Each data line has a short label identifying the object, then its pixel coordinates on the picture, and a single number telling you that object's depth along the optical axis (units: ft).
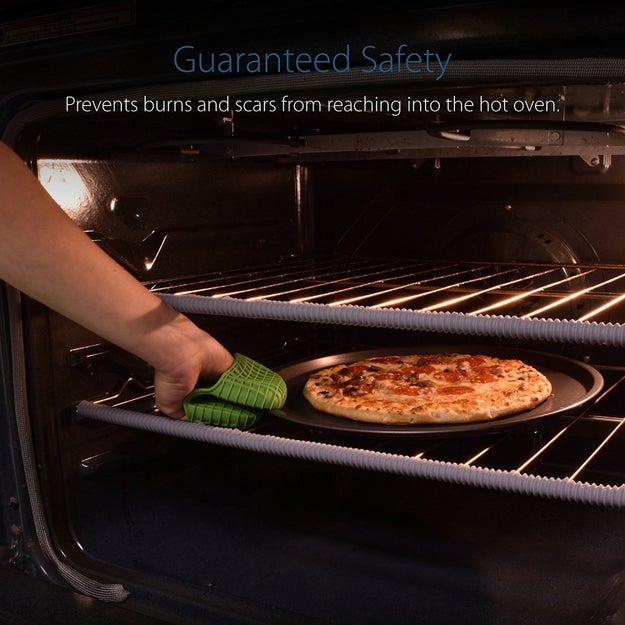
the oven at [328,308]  3.29
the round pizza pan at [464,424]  3.88
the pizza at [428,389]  4.12
